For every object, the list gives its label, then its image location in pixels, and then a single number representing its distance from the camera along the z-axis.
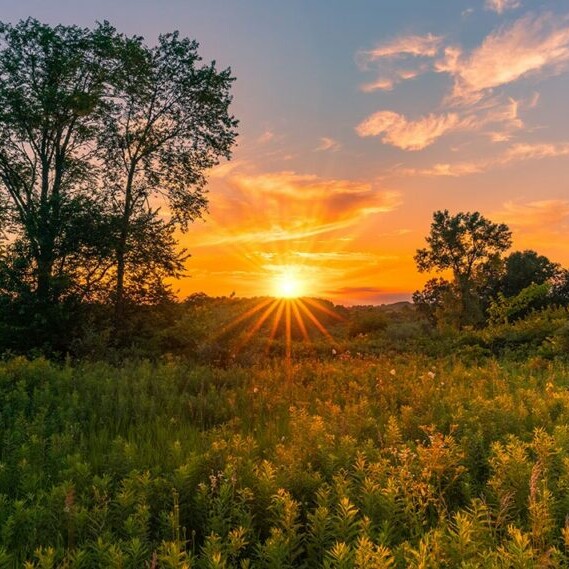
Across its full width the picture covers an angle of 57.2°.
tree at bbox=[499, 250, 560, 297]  56.94
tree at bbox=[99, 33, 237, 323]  22.80
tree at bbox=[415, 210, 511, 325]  49.38
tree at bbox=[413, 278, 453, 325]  48.59
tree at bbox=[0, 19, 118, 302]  21.22
